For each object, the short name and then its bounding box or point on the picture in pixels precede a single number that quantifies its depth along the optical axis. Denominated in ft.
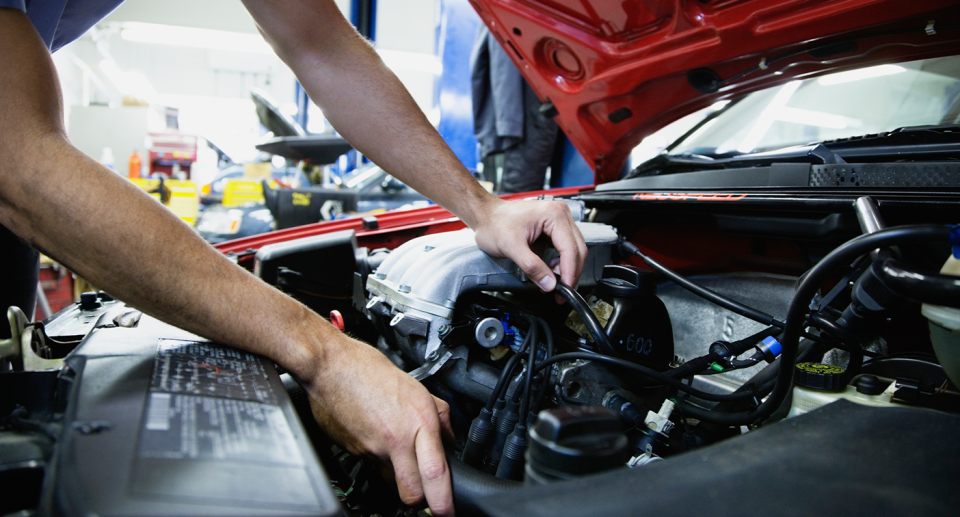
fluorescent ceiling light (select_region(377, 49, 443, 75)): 31.50
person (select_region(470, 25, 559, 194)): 10.50
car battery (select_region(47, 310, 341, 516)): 1.19
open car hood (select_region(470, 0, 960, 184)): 3.22
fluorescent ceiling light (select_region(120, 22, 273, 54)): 31.30
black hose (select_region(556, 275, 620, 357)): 2.71
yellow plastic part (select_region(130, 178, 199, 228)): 12.55
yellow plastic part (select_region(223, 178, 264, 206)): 15.32
